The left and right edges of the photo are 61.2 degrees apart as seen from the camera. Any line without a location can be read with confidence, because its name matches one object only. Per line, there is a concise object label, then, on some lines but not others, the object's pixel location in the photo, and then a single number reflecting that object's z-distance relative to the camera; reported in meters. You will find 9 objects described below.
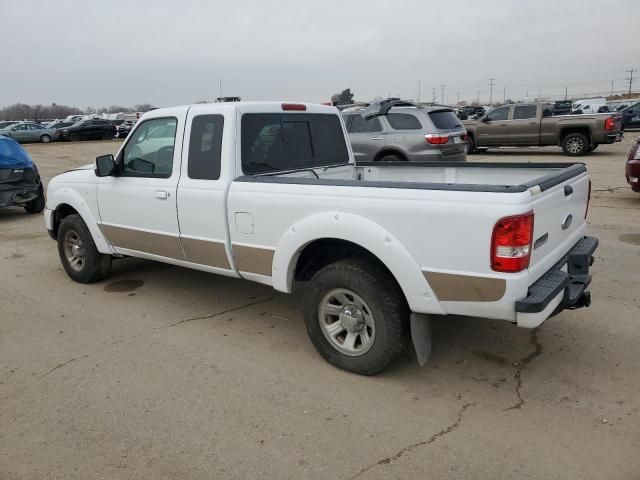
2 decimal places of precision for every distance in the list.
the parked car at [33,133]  35.09
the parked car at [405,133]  10.37
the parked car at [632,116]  27.58
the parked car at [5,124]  36.74
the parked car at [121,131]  37.51
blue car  9.71
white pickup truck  3.03
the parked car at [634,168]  8.98
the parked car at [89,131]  35.09
